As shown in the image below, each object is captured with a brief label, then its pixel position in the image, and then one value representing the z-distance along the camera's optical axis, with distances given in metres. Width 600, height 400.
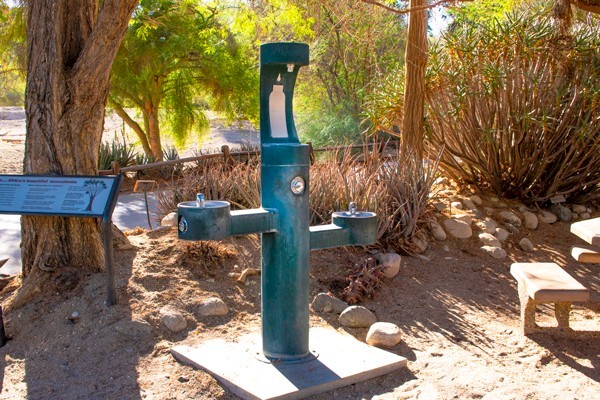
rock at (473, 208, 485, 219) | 7.38
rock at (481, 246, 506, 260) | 6.57
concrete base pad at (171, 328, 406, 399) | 3.64
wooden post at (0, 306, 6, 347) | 4.62
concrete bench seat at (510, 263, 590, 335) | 4.32
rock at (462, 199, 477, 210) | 7.55
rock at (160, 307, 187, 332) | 4.56
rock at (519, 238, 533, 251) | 6.91
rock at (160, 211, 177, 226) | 6.53
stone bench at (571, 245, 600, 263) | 4.60
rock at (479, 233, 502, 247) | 6.74
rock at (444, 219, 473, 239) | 6.78
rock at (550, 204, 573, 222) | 7.83
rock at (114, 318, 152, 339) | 4.43
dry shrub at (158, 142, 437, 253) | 6.23
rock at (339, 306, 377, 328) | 4.83
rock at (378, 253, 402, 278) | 5.71
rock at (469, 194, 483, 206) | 7.79
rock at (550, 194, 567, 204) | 7.95
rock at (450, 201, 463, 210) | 7.54
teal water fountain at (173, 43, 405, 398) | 3.71
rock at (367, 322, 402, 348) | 4.47
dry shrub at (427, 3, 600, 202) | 7.50
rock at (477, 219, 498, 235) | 7.02
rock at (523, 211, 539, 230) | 7.48
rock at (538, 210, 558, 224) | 7.71
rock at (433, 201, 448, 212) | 7.25
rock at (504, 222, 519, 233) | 7.27
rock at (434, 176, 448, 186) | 8.51
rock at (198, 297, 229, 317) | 4.78
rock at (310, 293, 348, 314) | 5.06
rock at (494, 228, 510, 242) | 7.03
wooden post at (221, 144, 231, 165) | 10.15
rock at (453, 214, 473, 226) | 7.06
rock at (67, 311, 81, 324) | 4.72
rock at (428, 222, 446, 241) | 6.66
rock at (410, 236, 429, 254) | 6.36
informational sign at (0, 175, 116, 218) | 4.79
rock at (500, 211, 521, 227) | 7.42
